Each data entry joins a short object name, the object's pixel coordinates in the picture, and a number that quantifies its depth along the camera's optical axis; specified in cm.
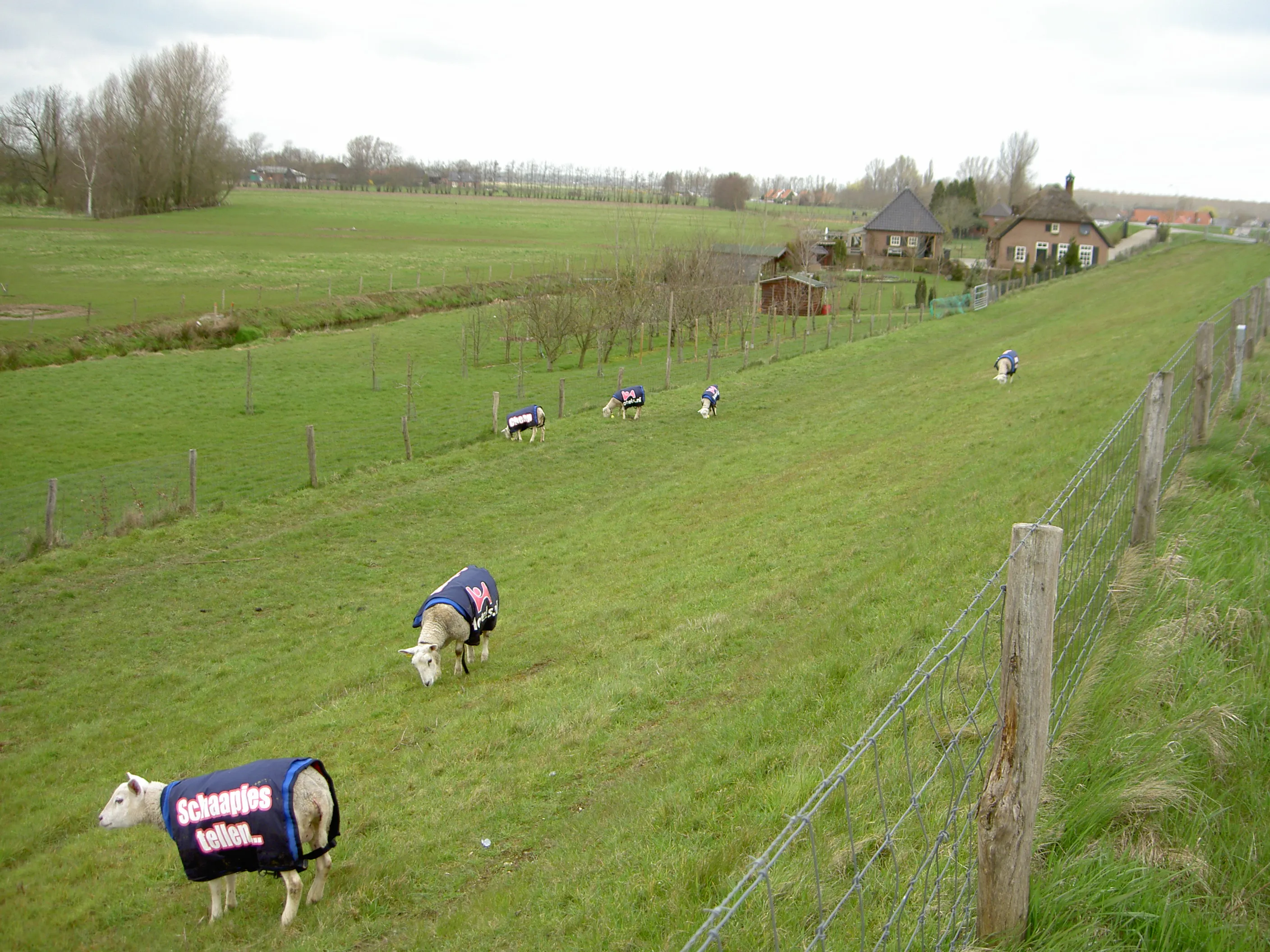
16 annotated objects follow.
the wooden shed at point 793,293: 6353
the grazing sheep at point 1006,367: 2661
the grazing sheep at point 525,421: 2792
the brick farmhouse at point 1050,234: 8131
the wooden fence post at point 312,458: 2298
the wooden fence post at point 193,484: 2092
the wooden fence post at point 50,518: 1916
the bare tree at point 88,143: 9531
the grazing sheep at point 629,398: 3064
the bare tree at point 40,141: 9338
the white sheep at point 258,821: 735
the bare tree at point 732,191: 15638
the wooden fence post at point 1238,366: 1249
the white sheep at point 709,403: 3091
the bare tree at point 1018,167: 14562
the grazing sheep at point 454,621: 1210
